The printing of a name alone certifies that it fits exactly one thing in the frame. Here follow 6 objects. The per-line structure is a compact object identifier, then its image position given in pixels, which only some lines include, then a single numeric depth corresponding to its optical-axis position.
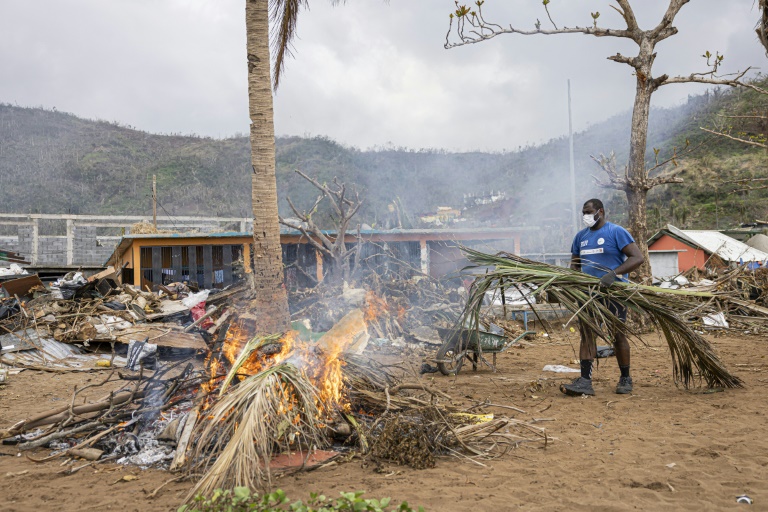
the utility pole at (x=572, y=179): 19.02
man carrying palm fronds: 5.26
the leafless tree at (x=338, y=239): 11.20
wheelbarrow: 6.81
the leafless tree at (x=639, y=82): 10.26
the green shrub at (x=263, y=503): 2.46
